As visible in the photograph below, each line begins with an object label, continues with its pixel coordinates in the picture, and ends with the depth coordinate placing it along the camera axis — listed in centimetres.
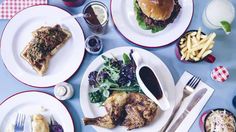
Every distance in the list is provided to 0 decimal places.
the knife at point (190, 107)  187
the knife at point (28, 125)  187
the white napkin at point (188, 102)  188
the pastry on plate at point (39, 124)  185
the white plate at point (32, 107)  188
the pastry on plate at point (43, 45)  191
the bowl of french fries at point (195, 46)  183
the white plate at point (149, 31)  191
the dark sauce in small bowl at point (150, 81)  181
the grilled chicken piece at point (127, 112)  181
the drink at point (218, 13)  189
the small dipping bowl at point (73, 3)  192
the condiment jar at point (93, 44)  190
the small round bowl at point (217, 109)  183
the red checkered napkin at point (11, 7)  197
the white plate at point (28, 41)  191
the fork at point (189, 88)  189
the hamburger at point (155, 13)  186
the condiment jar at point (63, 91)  185
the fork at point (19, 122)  189
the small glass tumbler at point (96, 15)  192
